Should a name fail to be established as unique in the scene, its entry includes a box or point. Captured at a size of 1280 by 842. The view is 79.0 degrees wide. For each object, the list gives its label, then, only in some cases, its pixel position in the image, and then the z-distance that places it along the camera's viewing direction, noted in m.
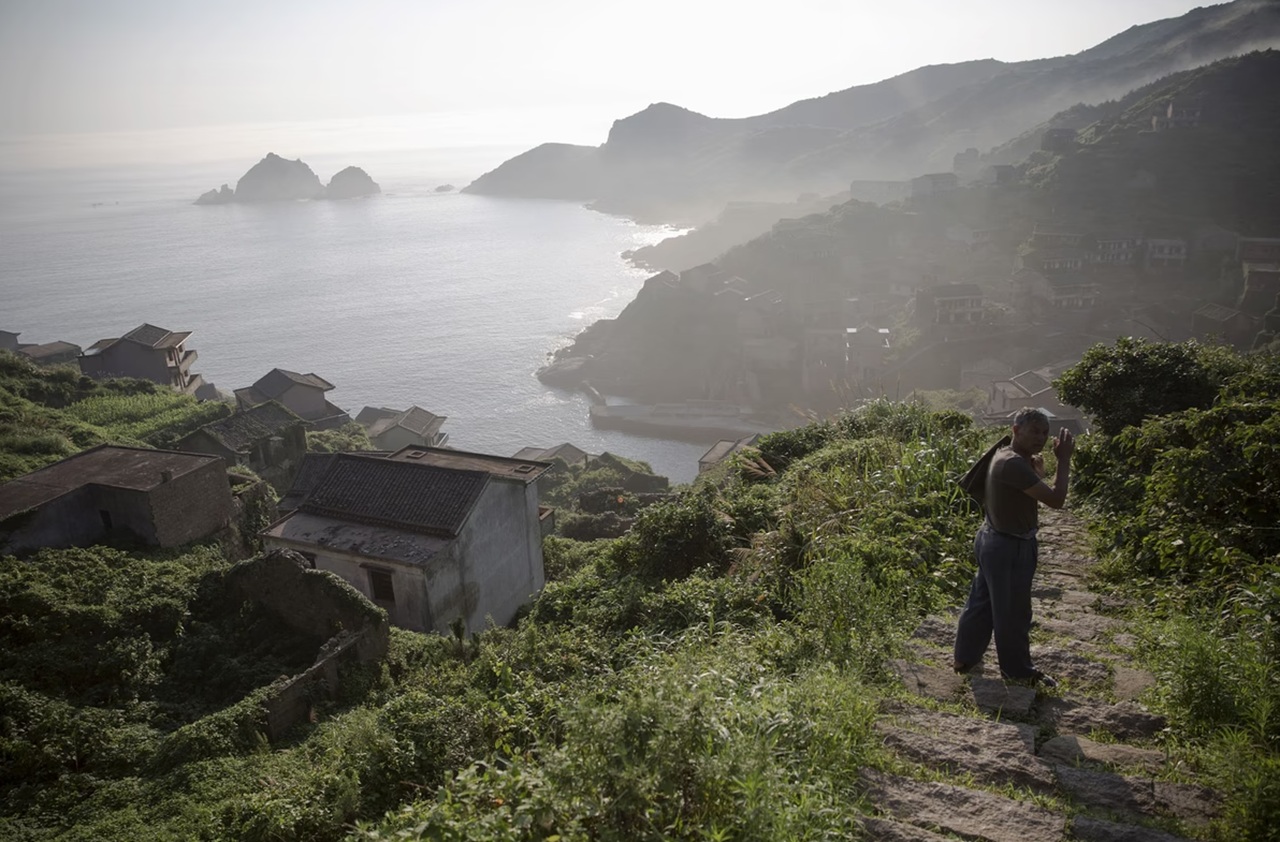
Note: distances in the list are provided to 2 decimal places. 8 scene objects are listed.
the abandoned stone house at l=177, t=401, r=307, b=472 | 28.58
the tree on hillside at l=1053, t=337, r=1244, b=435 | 9.34
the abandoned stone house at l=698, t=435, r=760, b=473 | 37.88
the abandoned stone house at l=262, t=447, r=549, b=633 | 16.05
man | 4.36
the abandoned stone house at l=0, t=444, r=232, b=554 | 16.16
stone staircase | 3.19
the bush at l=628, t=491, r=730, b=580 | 9.10
